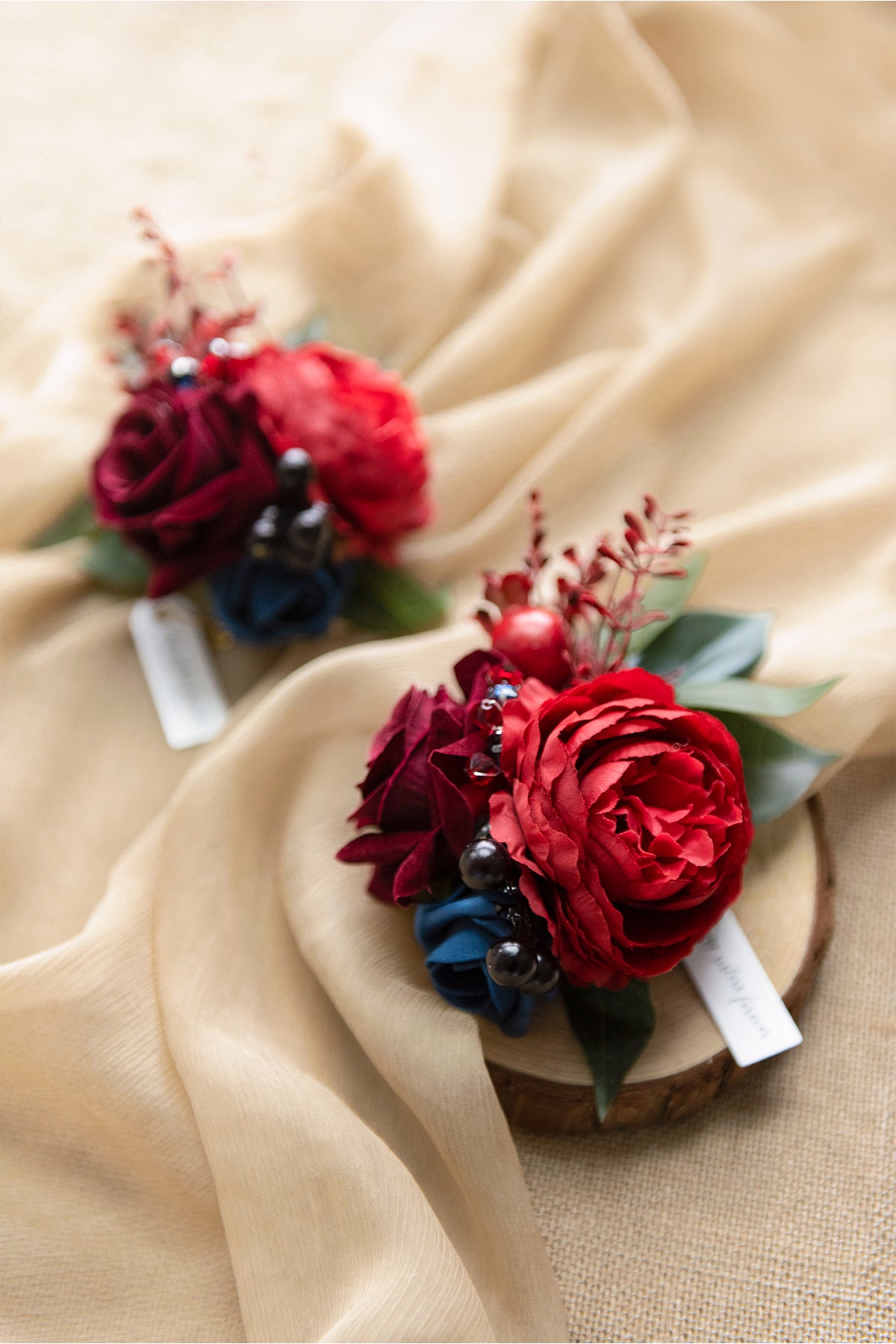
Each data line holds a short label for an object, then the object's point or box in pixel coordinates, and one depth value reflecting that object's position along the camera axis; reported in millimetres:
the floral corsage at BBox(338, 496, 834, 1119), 605
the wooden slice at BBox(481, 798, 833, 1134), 639
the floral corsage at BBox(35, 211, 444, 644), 685
